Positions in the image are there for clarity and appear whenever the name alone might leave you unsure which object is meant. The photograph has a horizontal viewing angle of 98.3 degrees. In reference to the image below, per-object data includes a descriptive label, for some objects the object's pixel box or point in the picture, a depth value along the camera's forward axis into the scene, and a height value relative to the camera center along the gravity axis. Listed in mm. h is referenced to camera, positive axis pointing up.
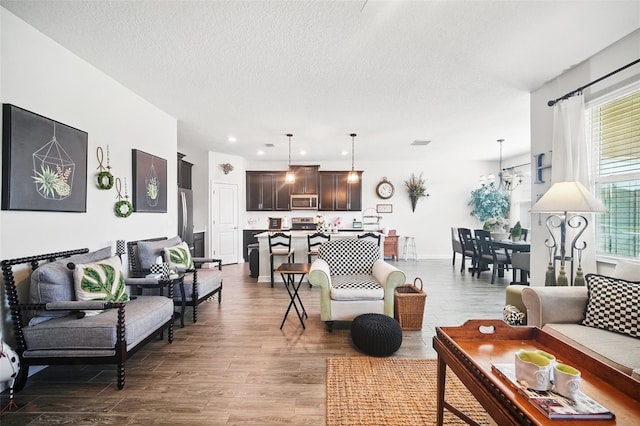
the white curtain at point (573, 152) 2688 +606
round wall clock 8133 +692
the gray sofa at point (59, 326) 2066 -861
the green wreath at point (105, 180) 2984 +359
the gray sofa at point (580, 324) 1652 -831
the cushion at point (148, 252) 3326 -482
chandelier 6562 +829
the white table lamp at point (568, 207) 2291 +44
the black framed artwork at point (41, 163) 2105 +424
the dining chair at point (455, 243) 6924 -771
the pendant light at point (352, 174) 5462 +837
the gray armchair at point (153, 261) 3307 -706
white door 7012 -244
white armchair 3072 -896
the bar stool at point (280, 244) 5090 -601
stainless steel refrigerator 5234 -47
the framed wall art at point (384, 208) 8172 +133
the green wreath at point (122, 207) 3227 +55
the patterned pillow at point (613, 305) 1872 -654
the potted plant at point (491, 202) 7480 +281
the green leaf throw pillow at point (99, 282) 2244 -585
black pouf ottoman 2553 -1162
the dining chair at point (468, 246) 6016 -764
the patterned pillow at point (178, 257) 3434 -564
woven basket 3129 -1098
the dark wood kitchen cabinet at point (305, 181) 7887 +902
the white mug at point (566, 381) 1127 -695
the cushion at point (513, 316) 2463 -932
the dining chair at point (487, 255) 5406 -872
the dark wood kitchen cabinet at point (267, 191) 7883 +616
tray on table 1083 -783
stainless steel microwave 7887 +330
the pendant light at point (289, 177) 6117 +796
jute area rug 1794 -1330
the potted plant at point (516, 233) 5345 -399
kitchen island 5320 -757
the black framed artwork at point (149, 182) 3533 +415
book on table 1048 -762
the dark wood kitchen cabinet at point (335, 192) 7922 +589
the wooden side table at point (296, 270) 3105 -651
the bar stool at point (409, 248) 8038 -1040
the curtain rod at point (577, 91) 2228 +1193
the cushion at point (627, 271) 2041 -448
